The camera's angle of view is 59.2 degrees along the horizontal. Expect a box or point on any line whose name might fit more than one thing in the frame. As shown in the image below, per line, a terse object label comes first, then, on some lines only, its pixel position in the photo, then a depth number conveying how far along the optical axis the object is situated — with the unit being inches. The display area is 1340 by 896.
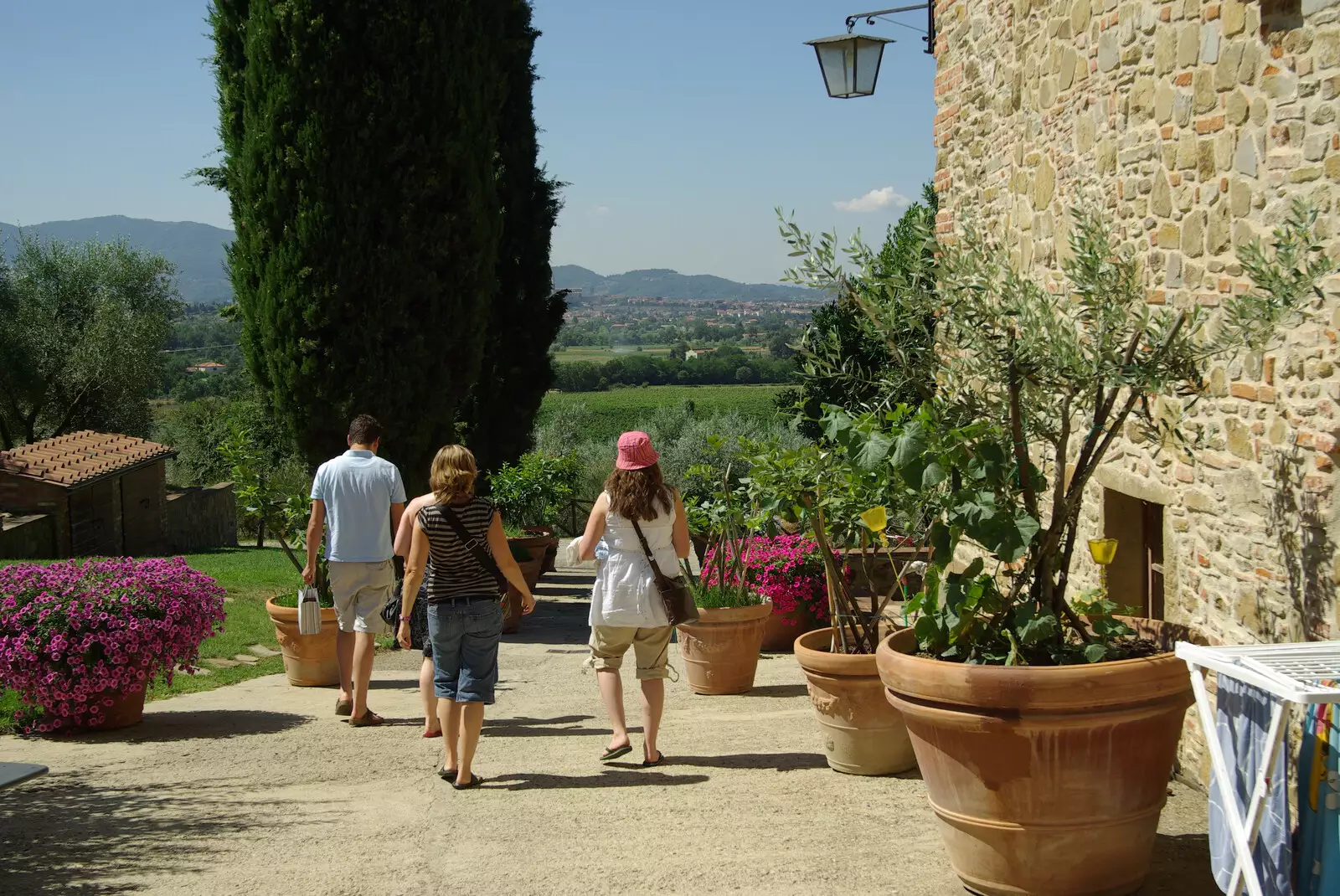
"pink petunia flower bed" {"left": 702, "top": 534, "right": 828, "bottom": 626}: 341.1
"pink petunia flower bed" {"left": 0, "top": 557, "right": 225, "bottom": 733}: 251.4
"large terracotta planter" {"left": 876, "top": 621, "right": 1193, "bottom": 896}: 149.3
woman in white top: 223.8
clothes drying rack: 113.7
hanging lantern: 376.8
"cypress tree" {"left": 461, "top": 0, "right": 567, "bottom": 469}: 584.4
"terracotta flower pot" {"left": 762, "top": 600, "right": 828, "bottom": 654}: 356.5
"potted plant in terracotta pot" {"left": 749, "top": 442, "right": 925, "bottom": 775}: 210.4
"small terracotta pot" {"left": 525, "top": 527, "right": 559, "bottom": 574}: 512.7
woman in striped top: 216.7
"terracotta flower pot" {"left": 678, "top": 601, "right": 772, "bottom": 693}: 287.7
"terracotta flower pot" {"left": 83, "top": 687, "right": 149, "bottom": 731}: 266.8
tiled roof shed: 776.9
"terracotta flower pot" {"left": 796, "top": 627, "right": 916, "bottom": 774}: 210.5
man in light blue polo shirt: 271.1
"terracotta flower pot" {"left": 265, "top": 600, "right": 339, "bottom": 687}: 316.2
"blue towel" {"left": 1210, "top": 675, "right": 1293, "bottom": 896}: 126.0
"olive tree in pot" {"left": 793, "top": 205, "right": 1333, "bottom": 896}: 150.1
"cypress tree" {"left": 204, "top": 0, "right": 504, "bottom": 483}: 390.6
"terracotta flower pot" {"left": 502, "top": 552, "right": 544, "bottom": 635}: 426.0
